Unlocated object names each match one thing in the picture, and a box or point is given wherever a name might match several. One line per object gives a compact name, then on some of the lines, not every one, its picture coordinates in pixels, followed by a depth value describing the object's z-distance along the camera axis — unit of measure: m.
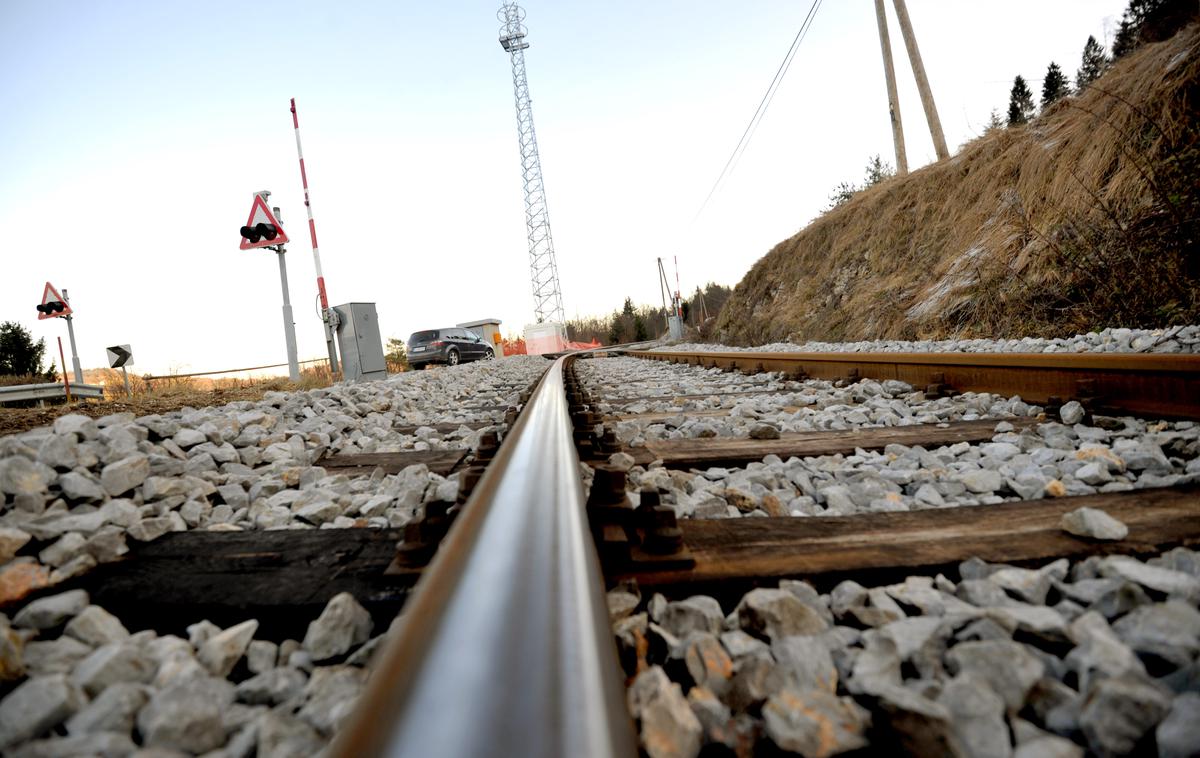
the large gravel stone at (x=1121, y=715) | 0.58
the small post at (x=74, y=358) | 10.79
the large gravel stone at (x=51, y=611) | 0.95
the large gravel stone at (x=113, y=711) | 0.71
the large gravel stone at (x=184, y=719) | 0.69
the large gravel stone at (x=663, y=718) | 0.60
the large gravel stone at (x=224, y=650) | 0.86
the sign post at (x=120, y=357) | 8.19
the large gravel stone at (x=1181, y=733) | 0.55
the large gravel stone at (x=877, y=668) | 0.68
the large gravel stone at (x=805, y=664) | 0.72
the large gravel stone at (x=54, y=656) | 0.83
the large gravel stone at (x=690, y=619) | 0.86
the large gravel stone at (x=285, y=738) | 0.66
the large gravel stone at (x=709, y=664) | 0.74
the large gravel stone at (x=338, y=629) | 0.88
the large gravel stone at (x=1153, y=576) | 0.82
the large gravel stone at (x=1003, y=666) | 0.66
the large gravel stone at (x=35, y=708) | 0.70
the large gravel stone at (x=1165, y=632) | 0.69
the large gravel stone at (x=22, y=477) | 1.38
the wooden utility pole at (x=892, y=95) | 11.82
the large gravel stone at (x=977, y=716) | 0.59
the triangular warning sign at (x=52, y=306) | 10.34
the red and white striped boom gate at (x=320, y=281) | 6.43
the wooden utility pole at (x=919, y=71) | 10.77
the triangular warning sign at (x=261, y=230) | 6.13
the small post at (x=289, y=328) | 6.44
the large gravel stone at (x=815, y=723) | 0.61
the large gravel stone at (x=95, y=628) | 0.93
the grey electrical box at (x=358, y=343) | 6.56
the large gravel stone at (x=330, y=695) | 0.71
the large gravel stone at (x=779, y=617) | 0.85
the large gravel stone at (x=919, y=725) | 0.59
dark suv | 15.98
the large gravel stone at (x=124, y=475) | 1.55
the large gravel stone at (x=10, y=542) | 1.13
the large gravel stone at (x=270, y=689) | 0.79
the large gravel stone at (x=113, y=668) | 0.80
